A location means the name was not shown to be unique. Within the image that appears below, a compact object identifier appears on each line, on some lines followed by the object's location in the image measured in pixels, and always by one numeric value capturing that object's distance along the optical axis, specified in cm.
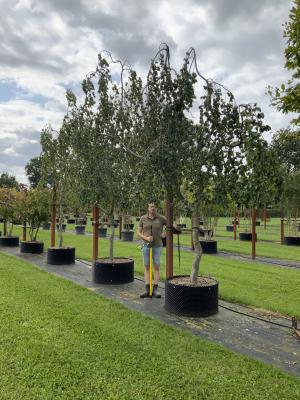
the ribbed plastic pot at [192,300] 571
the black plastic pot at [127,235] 1888
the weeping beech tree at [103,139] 819
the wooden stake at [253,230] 1205
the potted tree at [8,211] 1464
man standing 697
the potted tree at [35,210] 1292
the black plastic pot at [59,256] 1052
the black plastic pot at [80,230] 2358
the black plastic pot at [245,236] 1884
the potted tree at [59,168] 1054
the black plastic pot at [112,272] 796
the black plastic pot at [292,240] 1701
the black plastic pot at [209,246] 1357
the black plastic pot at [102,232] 2199
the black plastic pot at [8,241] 1489
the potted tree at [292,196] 1712
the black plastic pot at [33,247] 1290
